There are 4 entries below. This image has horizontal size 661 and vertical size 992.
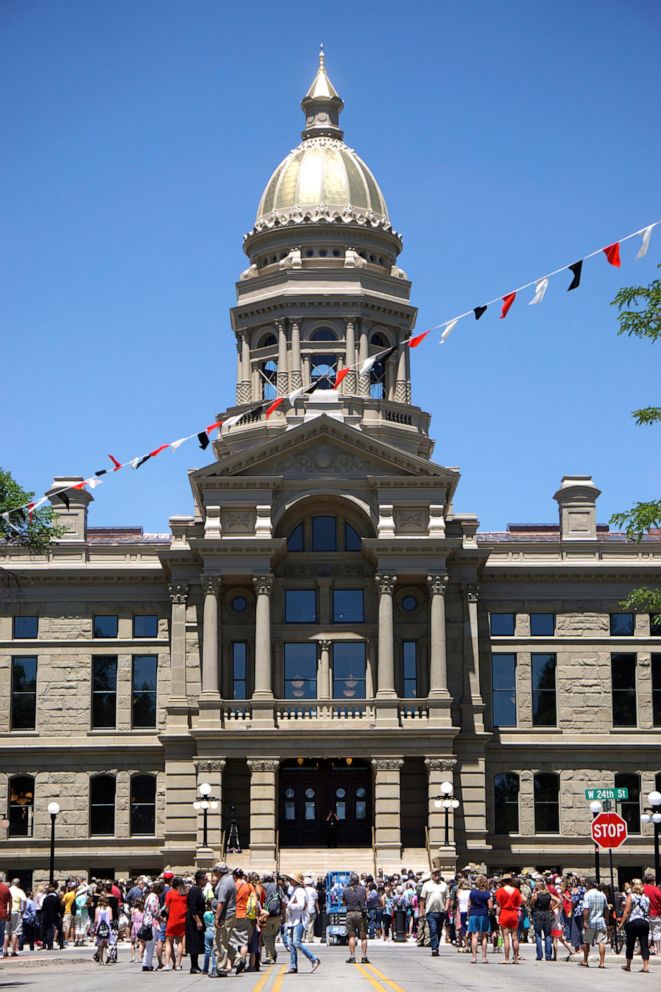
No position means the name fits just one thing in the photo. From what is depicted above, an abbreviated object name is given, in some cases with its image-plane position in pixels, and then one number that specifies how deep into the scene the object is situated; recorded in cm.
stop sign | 4084
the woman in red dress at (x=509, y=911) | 4216
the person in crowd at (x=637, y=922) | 3825
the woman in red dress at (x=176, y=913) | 3784
